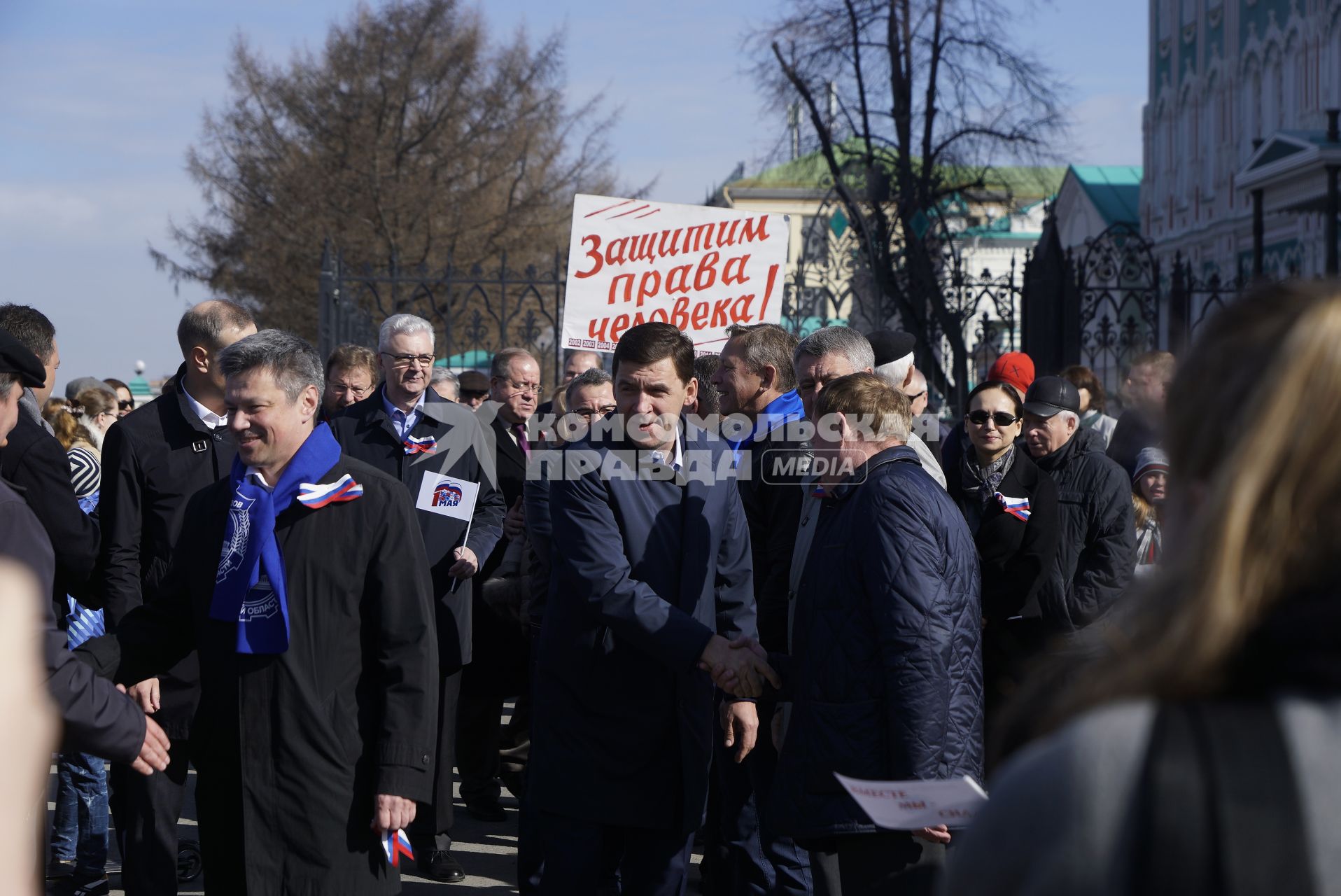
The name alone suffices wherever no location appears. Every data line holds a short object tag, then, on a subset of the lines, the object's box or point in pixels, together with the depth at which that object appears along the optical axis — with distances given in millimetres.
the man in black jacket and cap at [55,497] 4418
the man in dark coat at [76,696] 2840
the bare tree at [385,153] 26281
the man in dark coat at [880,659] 3516
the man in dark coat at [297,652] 3281
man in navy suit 3846
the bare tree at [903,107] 21625
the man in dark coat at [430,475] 5871
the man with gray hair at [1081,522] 5375
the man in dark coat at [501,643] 6637
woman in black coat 5246
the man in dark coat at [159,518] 4512
